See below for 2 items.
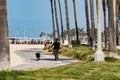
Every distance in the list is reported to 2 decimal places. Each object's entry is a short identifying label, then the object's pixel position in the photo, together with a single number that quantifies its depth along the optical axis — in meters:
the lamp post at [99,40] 25.77
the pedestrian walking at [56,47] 34.81
